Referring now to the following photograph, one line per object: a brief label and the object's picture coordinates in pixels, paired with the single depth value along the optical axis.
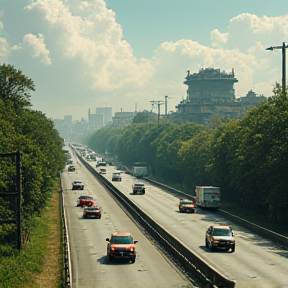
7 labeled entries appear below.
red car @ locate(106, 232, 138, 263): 41.31
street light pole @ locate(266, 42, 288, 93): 66.25
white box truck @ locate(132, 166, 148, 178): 160.25
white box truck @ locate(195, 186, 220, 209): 81.62
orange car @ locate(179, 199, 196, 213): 79.69
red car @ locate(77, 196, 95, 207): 88.69
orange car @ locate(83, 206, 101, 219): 73.25
